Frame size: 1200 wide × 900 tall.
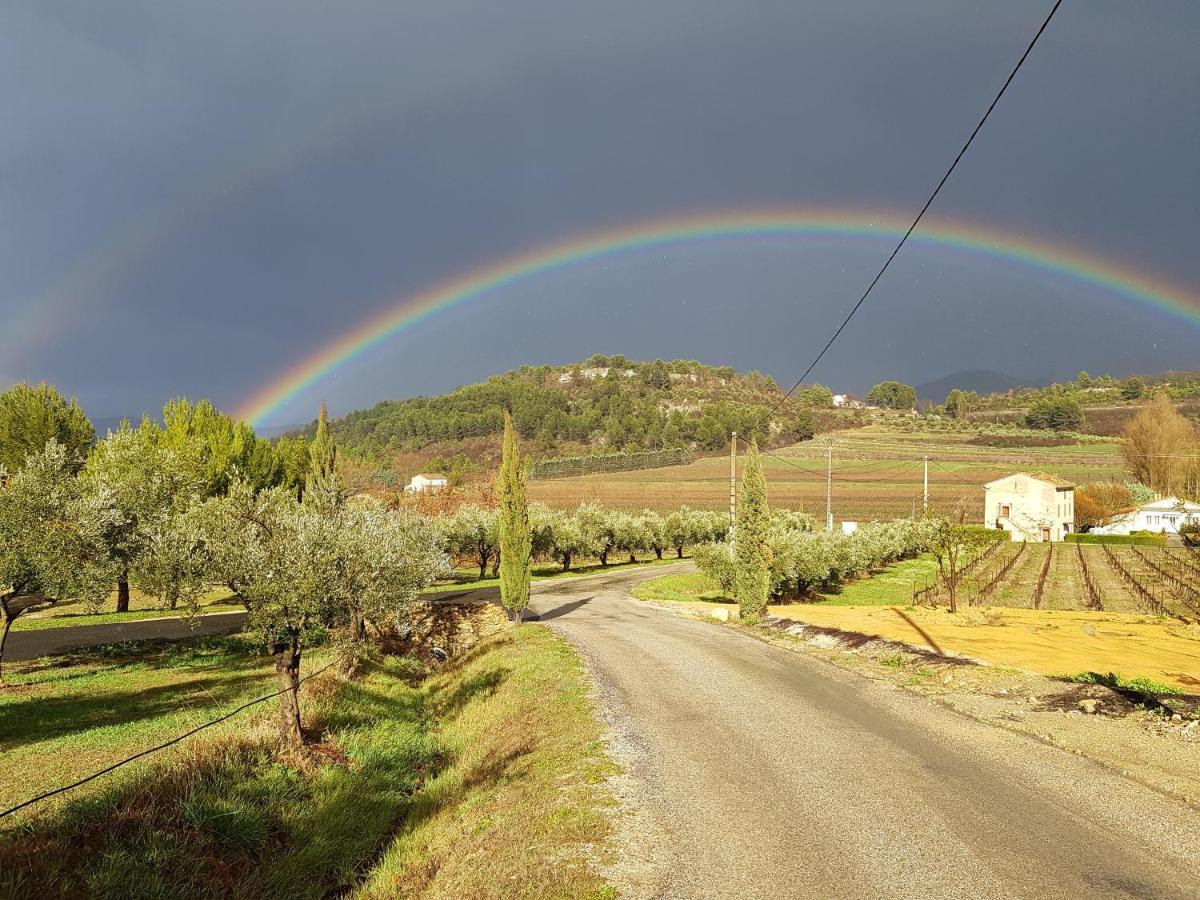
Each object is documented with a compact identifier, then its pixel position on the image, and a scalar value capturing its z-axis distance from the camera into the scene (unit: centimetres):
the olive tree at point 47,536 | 2222
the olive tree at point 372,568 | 1689
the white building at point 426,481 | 14141
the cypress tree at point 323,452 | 5970
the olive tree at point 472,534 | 6444
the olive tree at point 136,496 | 2375
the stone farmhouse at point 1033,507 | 11238
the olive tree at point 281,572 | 1575
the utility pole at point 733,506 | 4032
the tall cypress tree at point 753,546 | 3466
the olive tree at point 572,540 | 7400
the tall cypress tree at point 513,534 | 3453
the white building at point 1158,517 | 10331
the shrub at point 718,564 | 4753
